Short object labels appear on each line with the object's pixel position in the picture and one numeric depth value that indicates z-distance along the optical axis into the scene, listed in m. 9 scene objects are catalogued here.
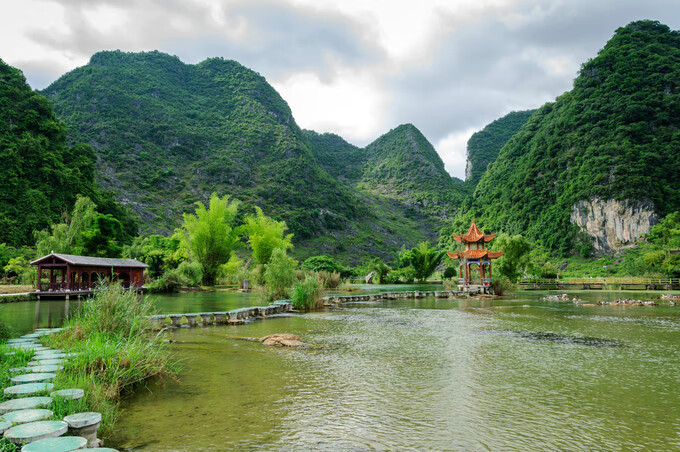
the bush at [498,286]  28.69
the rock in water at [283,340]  8.99
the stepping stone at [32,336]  7.77
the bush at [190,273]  29.43
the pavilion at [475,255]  29.25
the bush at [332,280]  33.13
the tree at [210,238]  31.75
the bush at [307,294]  17.44
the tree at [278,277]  19.09
